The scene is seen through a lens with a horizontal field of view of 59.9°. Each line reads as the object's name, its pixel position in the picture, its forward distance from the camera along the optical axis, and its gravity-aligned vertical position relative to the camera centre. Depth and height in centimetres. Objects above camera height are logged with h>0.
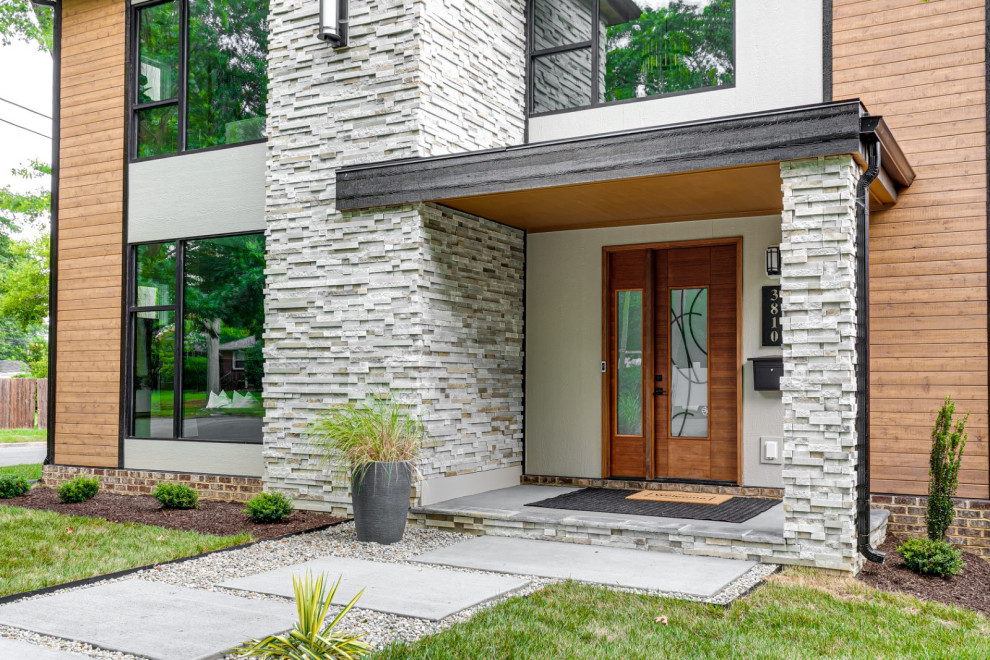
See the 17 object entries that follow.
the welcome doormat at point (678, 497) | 701 -122
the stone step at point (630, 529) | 543 -123
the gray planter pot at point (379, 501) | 598 -106
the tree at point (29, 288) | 1958 +136
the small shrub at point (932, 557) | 521 -125
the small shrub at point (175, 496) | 747 -129
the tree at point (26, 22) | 1869 +724
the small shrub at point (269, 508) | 671 -125
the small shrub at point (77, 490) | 787 -132
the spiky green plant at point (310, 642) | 331 -115
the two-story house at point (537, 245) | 553 +89
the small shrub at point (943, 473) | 558 -78
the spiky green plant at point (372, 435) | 609 -62
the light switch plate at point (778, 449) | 712 -81
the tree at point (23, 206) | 2156 +385
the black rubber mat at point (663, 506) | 632 -121
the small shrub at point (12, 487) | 837 -137
